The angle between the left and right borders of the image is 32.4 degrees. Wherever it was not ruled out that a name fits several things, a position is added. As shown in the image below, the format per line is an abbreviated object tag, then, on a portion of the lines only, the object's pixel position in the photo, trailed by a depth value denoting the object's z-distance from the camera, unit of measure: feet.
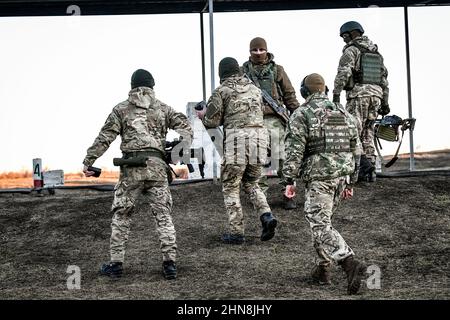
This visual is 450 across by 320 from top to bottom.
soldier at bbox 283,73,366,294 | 22.38
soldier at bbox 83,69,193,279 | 24.27
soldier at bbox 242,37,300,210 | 31.12
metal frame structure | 36.55
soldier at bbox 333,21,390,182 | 34.30
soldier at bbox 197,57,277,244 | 27.32
